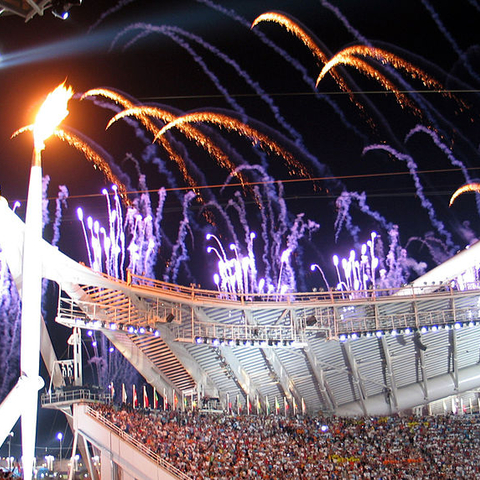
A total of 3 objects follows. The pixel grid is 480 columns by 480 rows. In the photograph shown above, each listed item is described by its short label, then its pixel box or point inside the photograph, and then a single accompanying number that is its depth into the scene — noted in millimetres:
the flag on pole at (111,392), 37400
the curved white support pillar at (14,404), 24891
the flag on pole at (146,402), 39350
